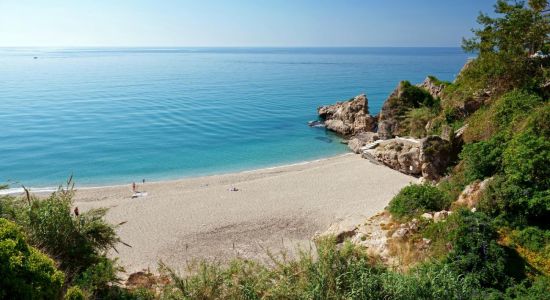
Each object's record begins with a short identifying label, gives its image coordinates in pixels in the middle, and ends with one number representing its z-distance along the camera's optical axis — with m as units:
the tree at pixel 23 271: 7.90
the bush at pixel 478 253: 11.66
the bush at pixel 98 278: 10.70
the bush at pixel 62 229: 11.95
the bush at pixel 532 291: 10.24
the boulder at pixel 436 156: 24.38
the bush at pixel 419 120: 34.28
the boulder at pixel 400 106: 39.88
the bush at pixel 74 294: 9.44
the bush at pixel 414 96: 40.34
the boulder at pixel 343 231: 18.52
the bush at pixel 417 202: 17.61
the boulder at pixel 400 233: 15.69
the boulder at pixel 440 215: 15.71
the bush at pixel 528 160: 14.13
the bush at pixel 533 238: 12.81
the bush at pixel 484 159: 16.77
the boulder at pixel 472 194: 15.81
